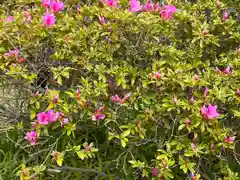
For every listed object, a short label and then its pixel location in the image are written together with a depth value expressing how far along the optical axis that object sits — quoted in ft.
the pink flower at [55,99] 8.29
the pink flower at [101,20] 8.83
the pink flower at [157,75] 8.10
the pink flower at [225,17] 9.37
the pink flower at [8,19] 9.29
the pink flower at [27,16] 9.32
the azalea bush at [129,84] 8.25
